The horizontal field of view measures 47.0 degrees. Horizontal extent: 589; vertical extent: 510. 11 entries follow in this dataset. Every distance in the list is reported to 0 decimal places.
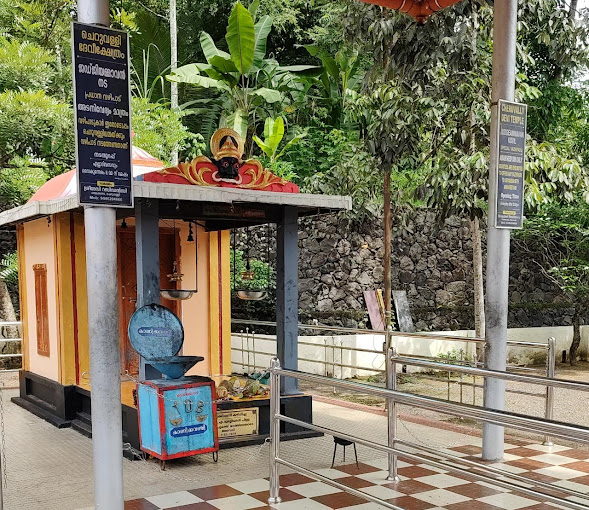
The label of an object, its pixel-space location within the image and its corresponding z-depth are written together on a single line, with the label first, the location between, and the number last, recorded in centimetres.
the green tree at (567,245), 1247
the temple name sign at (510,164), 571
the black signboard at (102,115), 350
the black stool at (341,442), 556
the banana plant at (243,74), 1225
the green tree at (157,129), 1120
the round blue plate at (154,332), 593
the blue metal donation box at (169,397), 575
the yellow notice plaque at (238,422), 652
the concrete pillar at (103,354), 366
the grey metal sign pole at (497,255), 572
